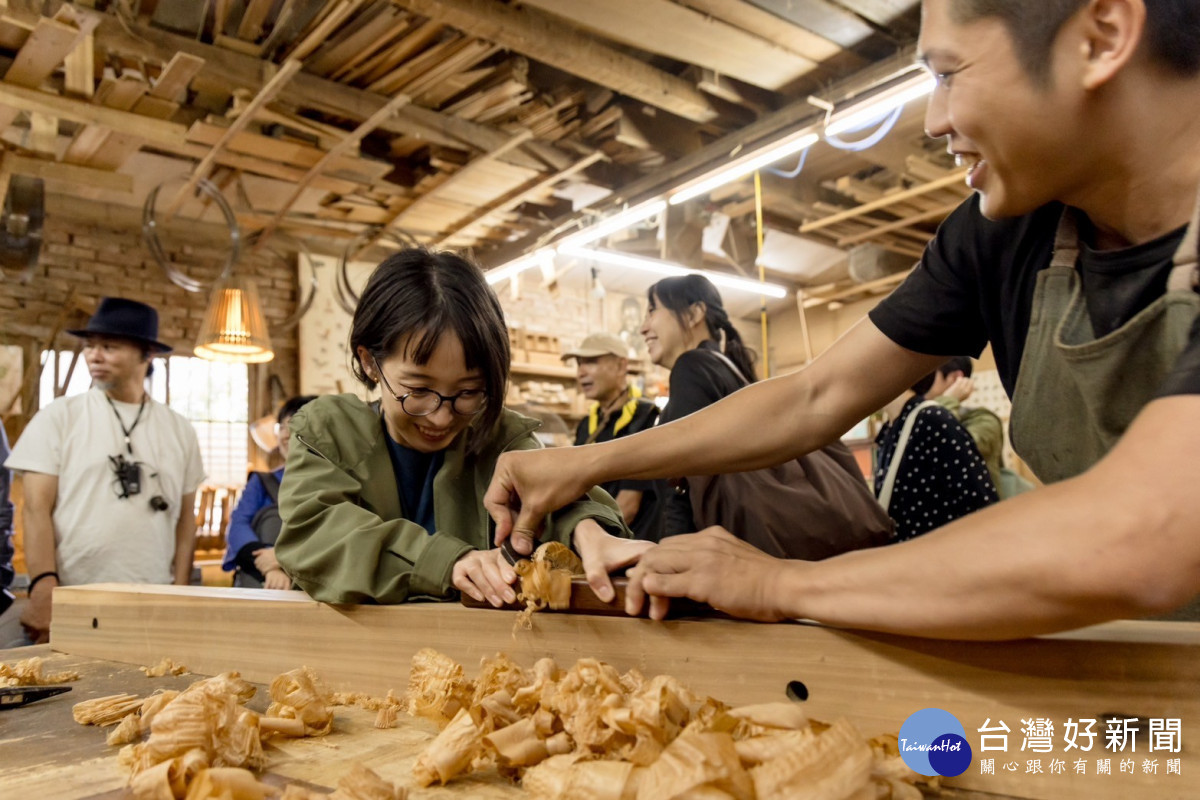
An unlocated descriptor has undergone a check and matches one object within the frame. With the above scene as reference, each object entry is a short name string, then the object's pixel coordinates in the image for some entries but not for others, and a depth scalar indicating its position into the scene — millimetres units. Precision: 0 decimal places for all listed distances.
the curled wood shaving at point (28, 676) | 1389
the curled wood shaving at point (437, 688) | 1042
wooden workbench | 750
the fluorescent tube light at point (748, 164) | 4125
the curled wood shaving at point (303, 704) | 1031
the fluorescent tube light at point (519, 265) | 6250
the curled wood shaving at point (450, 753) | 833
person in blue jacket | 3488
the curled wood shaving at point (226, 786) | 788
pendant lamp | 5203
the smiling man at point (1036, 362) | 684
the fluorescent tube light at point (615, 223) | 5234
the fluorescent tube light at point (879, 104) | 3414
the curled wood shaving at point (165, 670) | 1441
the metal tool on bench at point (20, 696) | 1225
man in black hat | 3186
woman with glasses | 1360
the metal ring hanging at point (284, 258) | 6309
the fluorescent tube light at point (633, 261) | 6332
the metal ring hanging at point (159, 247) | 4852
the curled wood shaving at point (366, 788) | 758
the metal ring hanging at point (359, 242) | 5914
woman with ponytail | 2023
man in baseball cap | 4031
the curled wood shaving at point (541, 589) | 1121
